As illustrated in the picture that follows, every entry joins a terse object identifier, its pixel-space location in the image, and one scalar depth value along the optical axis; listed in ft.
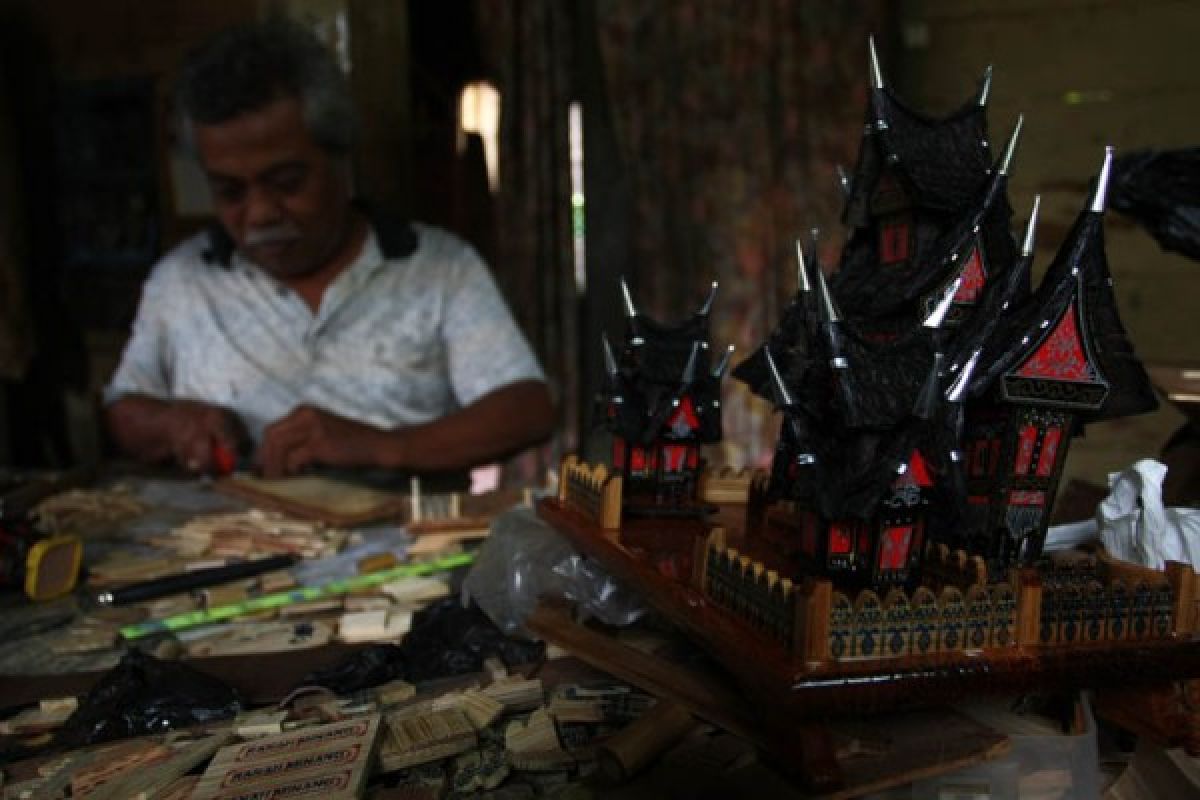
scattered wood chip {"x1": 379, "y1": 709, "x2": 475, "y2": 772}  2.51
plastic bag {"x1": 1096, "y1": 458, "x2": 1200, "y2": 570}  2.80
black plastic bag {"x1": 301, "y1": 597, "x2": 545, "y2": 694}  2.90
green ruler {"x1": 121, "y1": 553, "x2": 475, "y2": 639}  3.18
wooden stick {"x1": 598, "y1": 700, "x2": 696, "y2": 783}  2.39
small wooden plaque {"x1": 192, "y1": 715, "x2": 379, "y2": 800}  2.31
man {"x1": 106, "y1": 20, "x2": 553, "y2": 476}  4.65
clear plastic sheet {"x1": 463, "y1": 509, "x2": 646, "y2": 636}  3.04
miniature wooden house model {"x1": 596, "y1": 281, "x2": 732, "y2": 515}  3.16
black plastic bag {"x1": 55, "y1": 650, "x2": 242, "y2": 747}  2.75
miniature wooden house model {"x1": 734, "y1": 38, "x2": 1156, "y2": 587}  2.50
